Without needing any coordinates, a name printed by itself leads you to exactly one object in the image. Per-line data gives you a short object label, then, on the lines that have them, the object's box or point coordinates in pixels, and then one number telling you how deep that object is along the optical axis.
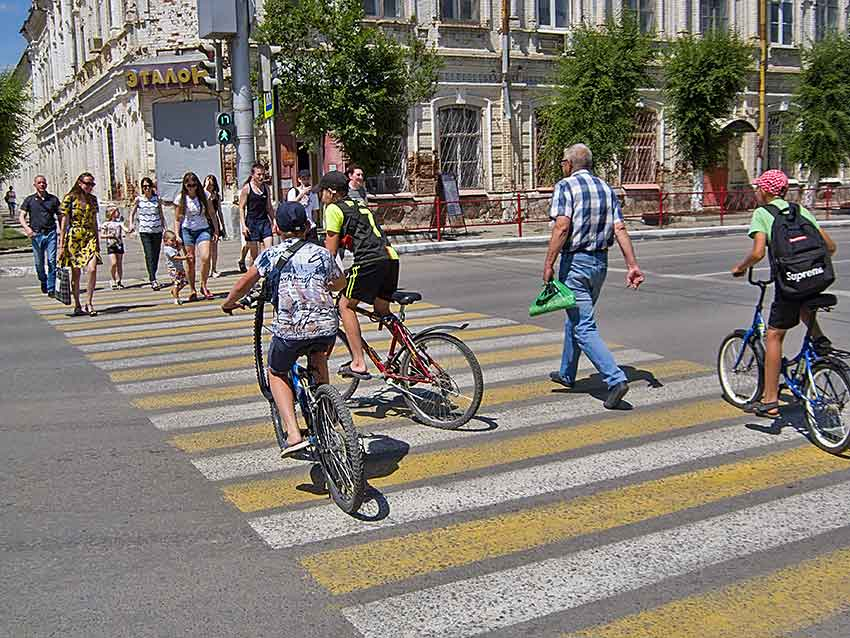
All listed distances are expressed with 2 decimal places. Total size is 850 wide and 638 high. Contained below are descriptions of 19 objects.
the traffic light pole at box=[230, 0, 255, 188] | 18.25
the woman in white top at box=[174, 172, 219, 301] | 13.37
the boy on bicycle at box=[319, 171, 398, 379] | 7.05
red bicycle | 6.85
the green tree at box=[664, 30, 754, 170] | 28.84
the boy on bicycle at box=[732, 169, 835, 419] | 6.35
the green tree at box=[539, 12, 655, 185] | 26.45
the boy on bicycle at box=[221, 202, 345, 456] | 5.51
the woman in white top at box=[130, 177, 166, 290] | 15.27
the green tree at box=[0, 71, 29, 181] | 26.25
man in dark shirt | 14.42
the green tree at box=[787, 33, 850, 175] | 30.78
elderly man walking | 7.42
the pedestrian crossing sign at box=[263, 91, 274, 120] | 17.64
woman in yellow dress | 12.52
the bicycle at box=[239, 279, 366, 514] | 5.09
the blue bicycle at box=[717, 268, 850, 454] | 6.03
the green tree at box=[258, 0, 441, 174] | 22.69
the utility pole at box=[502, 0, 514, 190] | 29.42
